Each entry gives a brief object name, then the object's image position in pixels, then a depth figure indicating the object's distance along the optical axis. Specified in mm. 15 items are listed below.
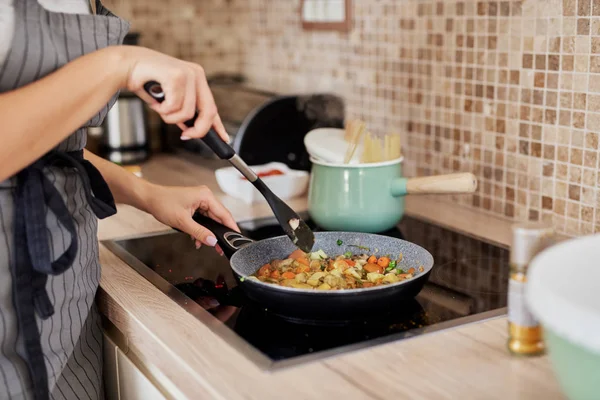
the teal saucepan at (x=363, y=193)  1362
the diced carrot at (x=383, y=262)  1139
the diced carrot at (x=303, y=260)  1148
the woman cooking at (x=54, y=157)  892
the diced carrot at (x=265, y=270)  1124
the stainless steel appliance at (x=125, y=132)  2123
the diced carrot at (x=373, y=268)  1113
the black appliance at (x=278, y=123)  1846
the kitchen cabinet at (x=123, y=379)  1059
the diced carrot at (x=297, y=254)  1184
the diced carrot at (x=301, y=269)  1113
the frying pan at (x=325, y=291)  957
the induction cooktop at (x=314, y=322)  930
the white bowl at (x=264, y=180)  1667
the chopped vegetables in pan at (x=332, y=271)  1050
